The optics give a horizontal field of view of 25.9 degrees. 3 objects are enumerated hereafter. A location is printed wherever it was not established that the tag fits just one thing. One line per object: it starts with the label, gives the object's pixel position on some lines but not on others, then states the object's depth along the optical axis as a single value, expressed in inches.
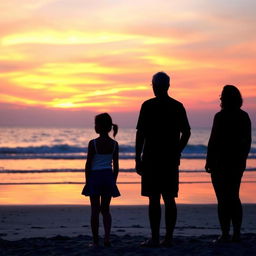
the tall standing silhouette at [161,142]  244.4
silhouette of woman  252.5
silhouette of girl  253.8
